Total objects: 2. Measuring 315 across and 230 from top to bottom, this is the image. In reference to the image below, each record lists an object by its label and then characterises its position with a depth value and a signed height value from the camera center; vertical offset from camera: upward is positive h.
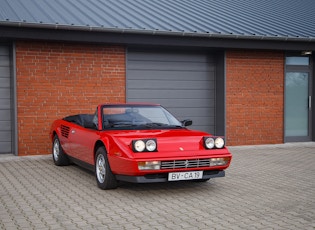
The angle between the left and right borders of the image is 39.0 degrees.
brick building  10.84 +0.87
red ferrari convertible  6.33 -0.75
